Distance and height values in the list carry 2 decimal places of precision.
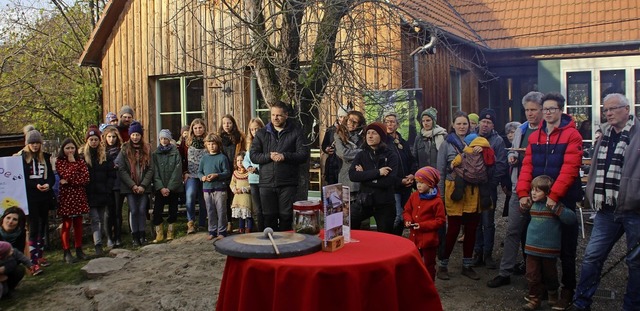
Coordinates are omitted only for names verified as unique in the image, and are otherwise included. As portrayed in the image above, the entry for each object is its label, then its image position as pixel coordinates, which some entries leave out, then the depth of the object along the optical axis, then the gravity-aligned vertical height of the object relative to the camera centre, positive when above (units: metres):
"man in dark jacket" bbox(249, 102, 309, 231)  6.34 -0.15
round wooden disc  3.35 -0.56
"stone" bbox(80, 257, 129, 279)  6.52 -1.28
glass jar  3.94 -0.44
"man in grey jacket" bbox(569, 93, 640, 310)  4.57 -0.44
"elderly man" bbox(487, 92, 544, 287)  5.59 -0.78
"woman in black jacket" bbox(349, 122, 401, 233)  5.83 -0.28
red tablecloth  3.12 -0.74
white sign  6.82 -0.31
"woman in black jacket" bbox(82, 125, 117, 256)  7.59 -0.32
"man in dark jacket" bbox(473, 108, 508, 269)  6.41 -0.58
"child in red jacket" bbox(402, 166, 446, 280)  5.35 -0.64
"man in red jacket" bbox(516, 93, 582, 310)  4.89 -0.19
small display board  3.51 -0.42
